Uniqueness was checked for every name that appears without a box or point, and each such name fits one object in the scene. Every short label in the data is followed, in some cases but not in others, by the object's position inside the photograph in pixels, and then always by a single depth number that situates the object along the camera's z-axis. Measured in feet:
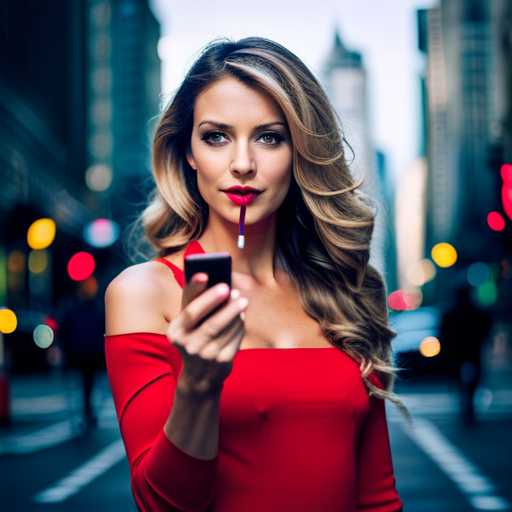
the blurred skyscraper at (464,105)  301.43
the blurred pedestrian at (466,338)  43.11
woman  6.64
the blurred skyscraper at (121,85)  302.04
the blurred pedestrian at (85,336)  38.37
